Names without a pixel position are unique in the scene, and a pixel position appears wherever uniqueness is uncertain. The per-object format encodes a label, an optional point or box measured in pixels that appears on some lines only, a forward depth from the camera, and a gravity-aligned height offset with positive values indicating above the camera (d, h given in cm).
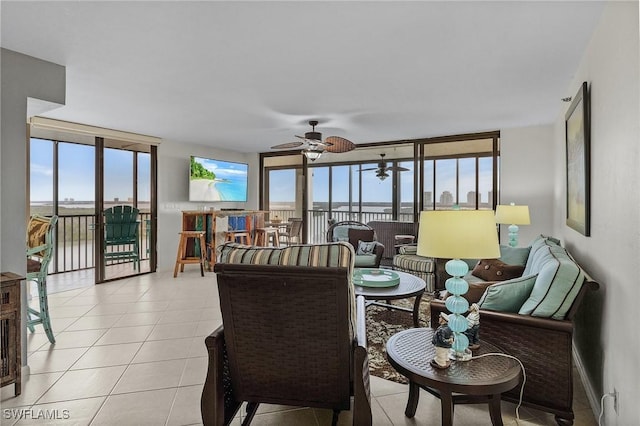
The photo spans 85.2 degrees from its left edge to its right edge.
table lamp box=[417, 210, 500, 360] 169 -16
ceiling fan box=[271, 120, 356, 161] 425 +84
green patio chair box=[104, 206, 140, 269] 536 -36
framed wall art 226 +39
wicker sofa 184 -70
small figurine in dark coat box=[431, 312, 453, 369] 160 -63
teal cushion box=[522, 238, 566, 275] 241 -32
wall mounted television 633 +61
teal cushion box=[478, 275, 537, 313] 206 -49
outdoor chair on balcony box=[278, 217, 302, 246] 763 -43
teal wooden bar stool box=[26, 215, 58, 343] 291 -43
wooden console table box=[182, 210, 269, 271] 594 -22
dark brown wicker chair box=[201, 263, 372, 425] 148 -60
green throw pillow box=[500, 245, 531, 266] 343 -43
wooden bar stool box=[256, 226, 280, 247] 673 -44
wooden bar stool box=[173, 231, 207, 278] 562 -65
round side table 148 -72
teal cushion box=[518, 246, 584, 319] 185 -42
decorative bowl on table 323 -65
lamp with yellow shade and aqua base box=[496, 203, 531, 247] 409 -4
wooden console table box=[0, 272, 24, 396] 212 -75
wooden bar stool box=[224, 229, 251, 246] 612 -44
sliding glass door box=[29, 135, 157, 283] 525 +25
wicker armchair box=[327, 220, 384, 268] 465 -39
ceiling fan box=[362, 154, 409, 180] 669 +84
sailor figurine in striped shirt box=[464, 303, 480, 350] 180 -61
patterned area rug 250 -110
